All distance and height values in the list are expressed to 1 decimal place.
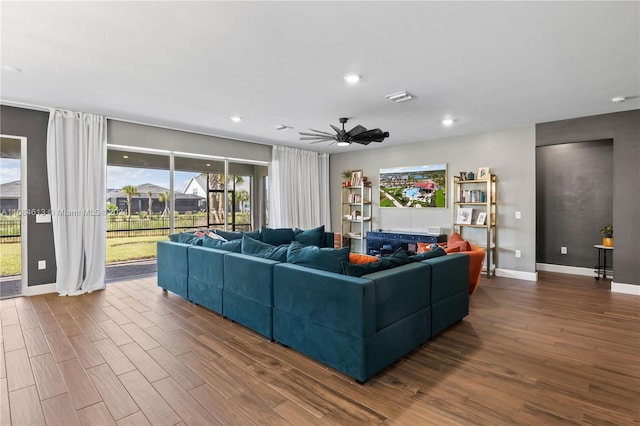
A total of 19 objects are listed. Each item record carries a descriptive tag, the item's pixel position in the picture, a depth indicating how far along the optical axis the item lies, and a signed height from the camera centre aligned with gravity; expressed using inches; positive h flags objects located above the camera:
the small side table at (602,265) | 220.2 -38.2
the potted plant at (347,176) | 318.5 +34.2
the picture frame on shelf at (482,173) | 237.1 +27.2
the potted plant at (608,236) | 206.9 -17.7
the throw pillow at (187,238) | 172.9 -14.5
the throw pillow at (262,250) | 126.2 -15.7
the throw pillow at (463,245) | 174.4 -18.8
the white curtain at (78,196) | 184.5 +9.7
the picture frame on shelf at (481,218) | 238.7 -5.9
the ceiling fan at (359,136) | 172.1 +40.2
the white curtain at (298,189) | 297.3 +21.3
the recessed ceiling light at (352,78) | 134.4 +55.3
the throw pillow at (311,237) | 229.3 -18.1
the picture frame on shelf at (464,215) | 246.8 -3.7
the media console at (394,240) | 252.8 -24.3
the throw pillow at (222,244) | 147.2 -15.3
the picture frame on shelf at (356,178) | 311.5 +32.0
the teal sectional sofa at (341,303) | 94.1 -32.0
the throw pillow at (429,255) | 128.4 -18.2
